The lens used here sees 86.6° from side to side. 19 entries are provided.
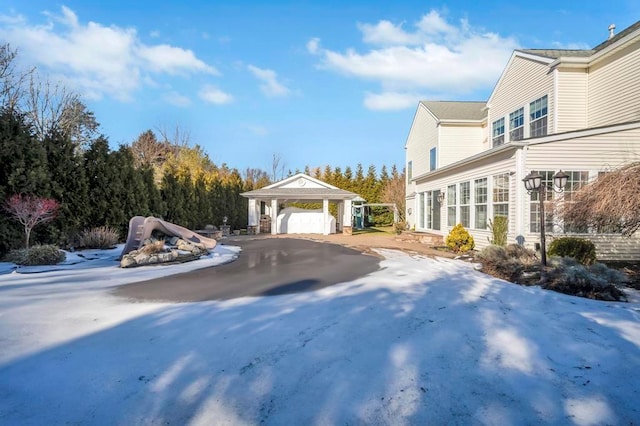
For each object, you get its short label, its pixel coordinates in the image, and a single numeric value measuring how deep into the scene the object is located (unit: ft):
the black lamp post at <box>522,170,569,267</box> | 24.67
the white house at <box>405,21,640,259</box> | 34.55
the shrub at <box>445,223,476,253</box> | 42.70
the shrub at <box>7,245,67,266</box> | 25.76
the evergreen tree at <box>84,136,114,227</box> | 37.65
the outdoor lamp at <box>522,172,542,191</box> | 25.84
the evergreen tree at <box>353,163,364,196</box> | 123.85
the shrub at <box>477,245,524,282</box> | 24.70
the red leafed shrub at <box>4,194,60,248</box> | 27.04
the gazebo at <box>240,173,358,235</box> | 72.59
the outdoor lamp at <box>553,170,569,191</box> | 26.25
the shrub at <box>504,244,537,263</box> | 28.50
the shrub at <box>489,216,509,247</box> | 36.76
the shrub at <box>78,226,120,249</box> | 34.65
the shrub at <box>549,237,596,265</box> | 28.58
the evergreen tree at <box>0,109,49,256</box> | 28.53
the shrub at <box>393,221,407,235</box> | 71.84
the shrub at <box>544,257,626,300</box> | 18.79
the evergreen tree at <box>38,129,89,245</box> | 32.58
